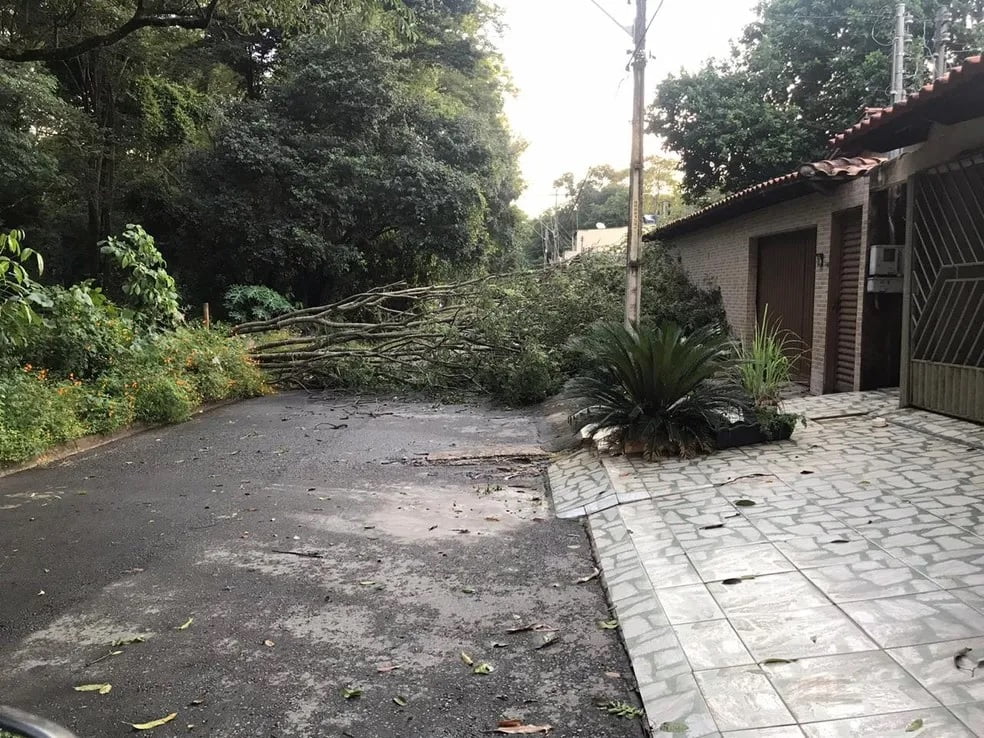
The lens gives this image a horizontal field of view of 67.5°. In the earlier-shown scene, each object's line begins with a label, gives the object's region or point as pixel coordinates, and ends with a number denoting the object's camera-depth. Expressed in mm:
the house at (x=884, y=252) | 6781
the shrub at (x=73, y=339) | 9469
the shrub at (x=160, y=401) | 9836
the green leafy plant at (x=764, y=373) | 7109
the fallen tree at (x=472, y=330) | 12297
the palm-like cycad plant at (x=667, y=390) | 6934
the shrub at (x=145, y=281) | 11273
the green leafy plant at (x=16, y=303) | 6473
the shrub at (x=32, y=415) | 7453
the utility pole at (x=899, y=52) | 14158
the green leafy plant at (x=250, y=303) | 20250
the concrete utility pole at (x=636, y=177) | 9016
